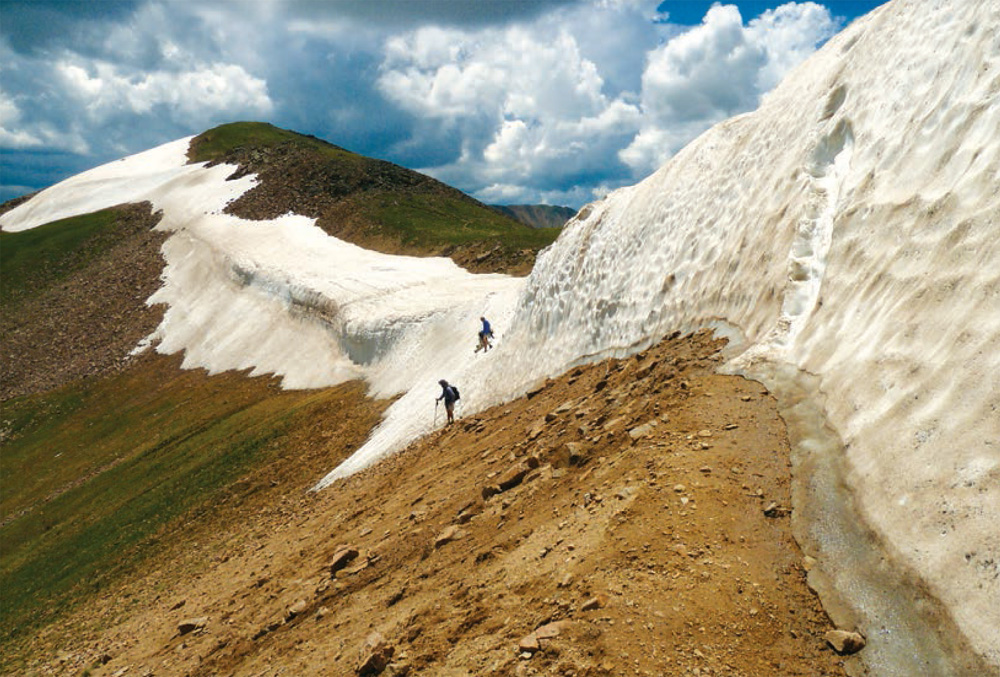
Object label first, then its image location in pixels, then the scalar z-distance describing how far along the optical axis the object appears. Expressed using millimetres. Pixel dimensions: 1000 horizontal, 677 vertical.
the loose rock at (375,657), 7016
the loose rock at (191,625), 14016
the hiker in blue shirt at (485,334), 27281
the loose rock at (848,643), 5094
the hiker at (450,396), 21766
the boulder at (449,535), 9817
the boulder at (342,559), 12072
